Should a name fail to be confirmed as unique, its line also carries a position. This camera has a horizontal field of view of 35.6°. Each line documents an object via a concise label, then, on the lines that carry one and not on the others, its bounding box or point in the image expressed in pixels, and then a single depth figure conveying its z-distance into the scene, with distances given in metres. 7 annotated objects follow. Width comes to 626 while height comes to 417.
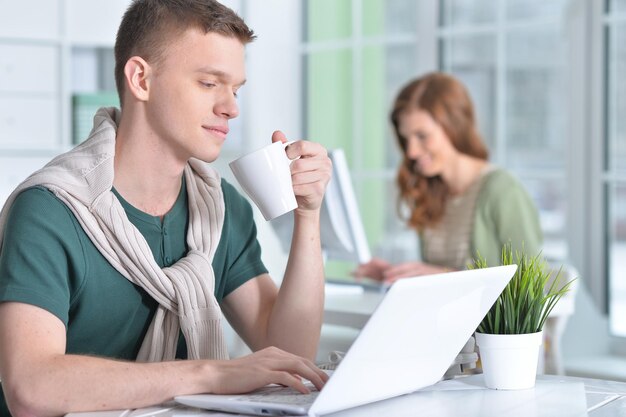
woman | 3.11
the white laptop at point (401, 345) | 1.13
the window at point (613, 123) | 3.49
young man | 1.34
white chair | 2.64
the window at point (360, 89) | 4.40
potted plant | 1.32
